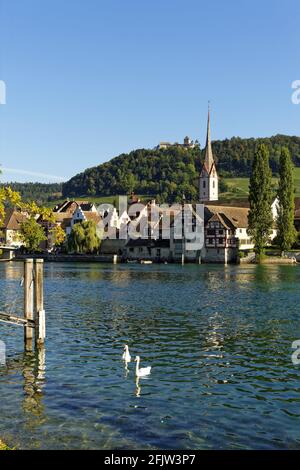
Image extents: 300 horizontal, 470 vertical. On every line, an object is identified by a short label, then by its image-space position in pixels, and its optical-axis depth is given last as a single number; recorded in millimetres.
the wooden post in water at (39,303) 29294
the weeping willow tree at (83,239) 138625
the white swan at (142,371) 23138
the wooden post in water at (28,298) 29422
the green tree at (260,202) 116688
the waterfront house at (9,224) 159125
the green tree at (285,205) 119500
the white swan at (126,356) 25478
